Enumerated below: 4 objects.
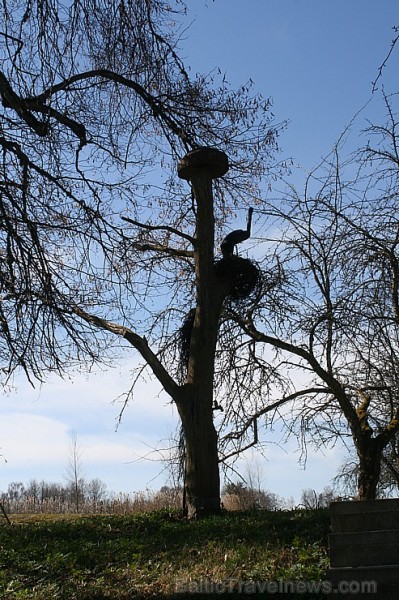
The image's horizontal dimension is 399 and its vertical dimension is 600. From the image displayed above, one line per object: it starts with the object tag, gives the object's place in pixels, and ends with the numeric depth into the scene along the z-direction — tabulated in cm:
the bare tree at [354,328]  909
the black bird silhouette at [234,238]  1111
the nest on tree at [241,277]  1081
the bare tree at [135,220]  675
